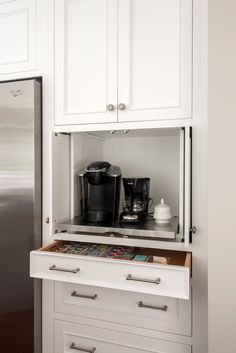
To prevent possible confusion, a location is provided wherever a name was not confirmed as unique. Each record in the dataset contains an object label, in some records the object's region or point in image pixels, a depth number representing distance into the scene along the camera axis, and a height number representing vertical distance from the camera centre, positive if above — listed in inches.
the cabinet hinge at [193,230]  46.3 -10.6
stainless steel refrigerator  53.8 -8.2
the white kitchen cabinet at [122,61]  46.2 +20.2
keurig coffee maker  53.9 -4.7
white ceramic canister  50.4 -8.6
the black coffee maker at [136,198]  53.2 -6.0
